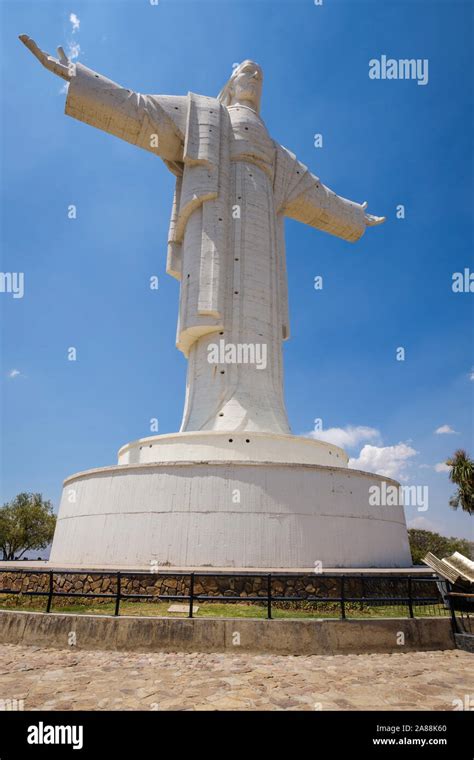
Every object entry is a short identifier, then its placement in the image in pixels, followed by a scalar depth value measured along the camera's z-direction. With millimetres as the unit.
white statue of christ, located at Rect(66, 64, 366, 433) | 18562
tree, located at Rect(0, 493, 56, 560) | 41875
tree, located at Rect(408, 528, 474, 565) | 49156
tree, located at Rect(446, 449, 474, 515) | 29703
